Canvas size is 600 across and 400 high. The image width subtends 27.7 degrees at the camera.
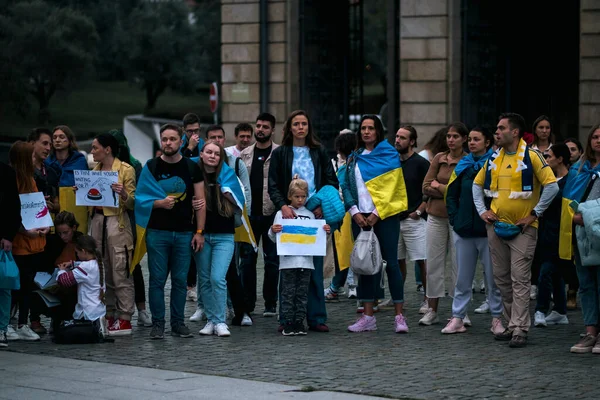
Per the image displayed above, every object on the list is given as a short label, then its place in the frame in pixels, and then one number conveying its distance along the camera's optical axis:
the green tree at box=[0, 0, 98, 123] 53.62
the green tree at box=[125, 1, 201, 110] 67.38
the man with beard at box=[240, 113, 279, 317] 12.46
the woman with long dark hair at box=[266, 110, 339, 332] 11.65
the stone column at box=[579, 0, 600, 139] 21.64
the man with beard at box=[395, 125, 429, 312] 12.81
